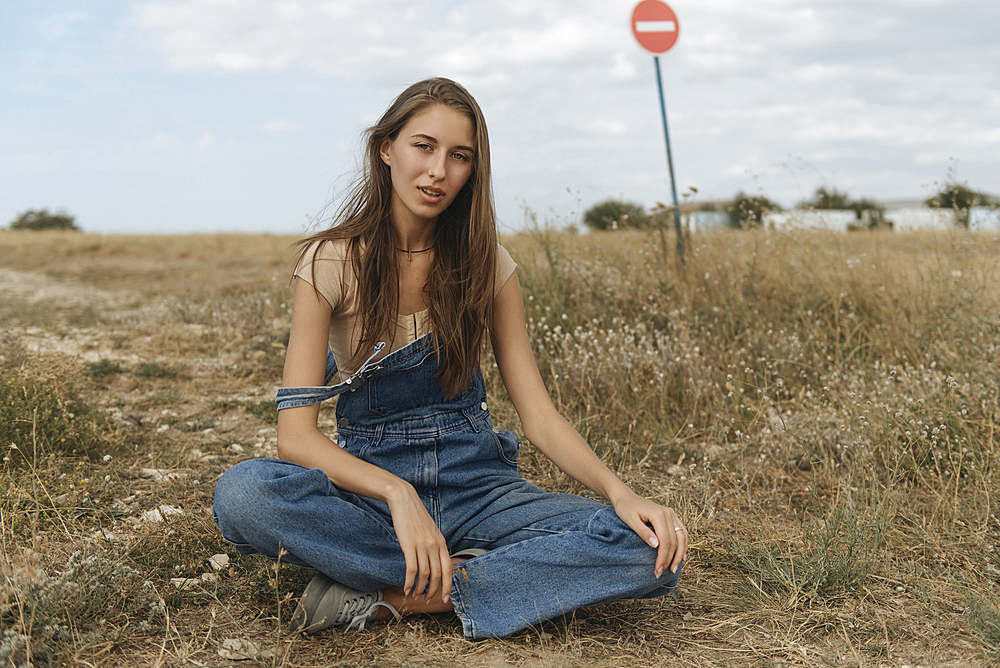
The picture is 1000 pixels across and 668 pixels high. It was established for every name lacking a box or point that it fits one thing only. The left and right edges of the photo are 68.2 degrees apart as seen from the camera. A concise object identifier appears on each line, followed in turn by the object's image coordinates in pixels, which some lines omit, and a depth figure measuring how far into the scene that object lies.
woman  2.07
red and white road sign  7.04
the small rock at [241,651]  2.01
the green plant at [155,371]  4.97
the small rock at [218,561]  2.54
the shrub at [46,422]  3.28
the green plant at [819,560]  2.40
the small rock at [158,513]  2.81
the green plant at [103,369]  4.92
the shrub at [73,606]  1.91
